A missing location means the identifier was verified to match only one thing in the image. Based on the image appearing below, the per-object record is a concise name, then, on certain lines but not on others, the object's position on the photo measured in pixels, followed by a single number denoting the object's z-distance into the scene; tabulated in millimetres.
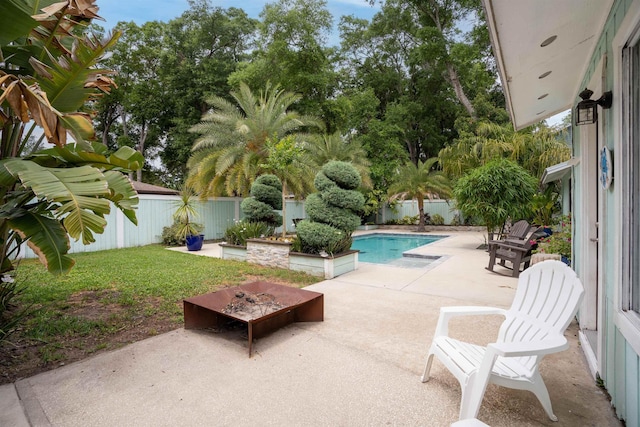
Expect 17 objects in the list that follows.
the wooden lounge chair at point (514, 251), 7324
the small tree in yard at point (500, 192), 11117
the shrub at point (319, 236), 7609
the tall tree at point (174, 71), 22594
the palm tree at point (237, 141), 13085
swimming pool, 11336
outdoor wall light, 3268
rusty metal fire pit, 4020
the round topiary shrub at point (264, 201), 10141
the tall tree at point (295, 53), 18938
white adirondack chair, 2254
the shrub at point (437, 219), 20734
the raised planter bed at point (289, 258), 7382
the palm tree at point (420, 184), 18078
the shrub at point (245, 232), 9607
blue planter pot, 11398
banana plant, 2619
